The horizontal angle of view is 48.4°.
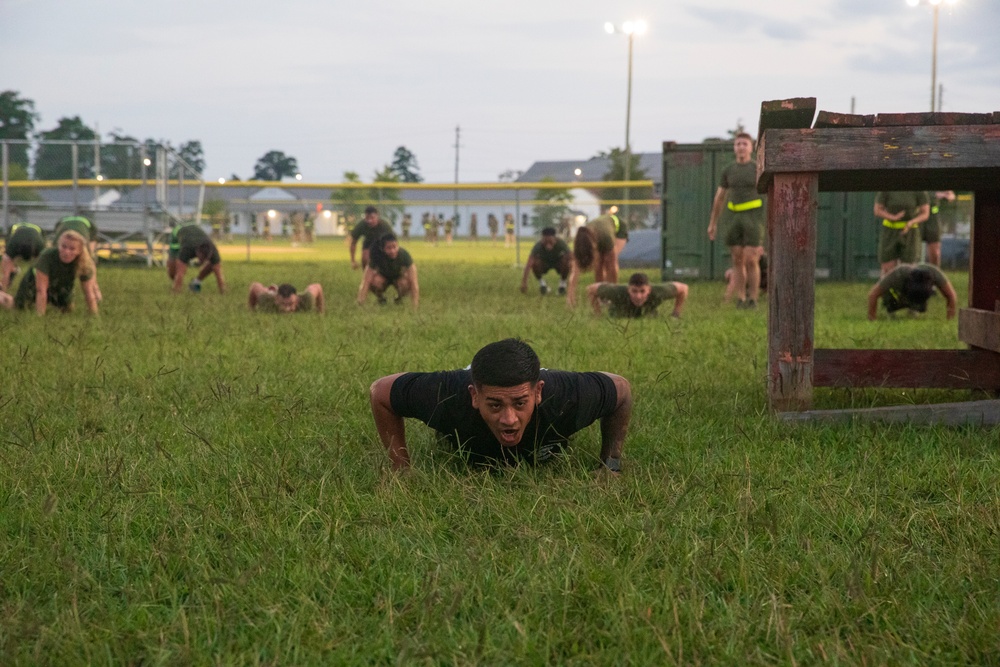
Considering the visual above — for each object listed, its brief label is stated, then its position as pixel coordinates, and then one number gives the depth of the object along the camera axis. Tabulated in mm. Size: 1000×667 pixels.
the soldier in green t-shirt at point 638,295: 11945
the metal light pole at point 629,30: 46612
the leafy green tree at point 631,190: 44269
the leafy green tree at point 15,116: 78000
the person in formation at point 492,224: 55488
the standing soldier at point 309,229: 55322
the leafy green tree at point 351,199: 39425
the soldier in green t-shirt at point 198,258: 16953
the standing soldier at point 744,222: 14078
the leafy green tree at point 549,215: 43938
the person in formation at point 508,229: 52175
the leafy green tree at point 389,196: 50803
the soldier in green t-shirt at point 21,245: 17075
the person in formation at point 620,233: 16600
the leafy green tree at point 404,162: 138375
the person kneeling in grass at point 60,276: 12039
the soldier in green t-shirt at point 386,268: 14962
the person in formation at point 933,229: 16562
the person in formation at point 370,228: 18297
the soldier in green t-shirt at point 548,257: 17734
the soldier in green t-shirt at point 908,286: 11594
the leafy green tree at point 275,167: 149750
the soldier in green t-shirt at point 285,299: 12906
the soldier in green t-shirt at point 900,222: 14266
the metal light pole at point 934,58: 43688
